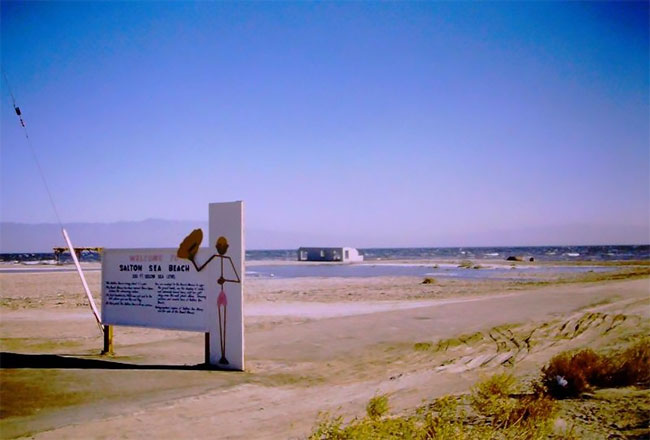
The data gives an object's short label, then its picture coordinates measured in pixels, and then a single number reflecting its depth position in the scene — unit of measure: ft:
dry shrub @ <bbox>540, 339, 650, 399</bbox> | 24.14
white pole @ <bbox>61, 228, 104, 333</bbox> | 37.96
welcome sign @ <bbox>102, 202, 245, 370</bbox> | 31.96
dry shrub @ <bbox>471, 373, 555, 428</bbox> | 18.61
